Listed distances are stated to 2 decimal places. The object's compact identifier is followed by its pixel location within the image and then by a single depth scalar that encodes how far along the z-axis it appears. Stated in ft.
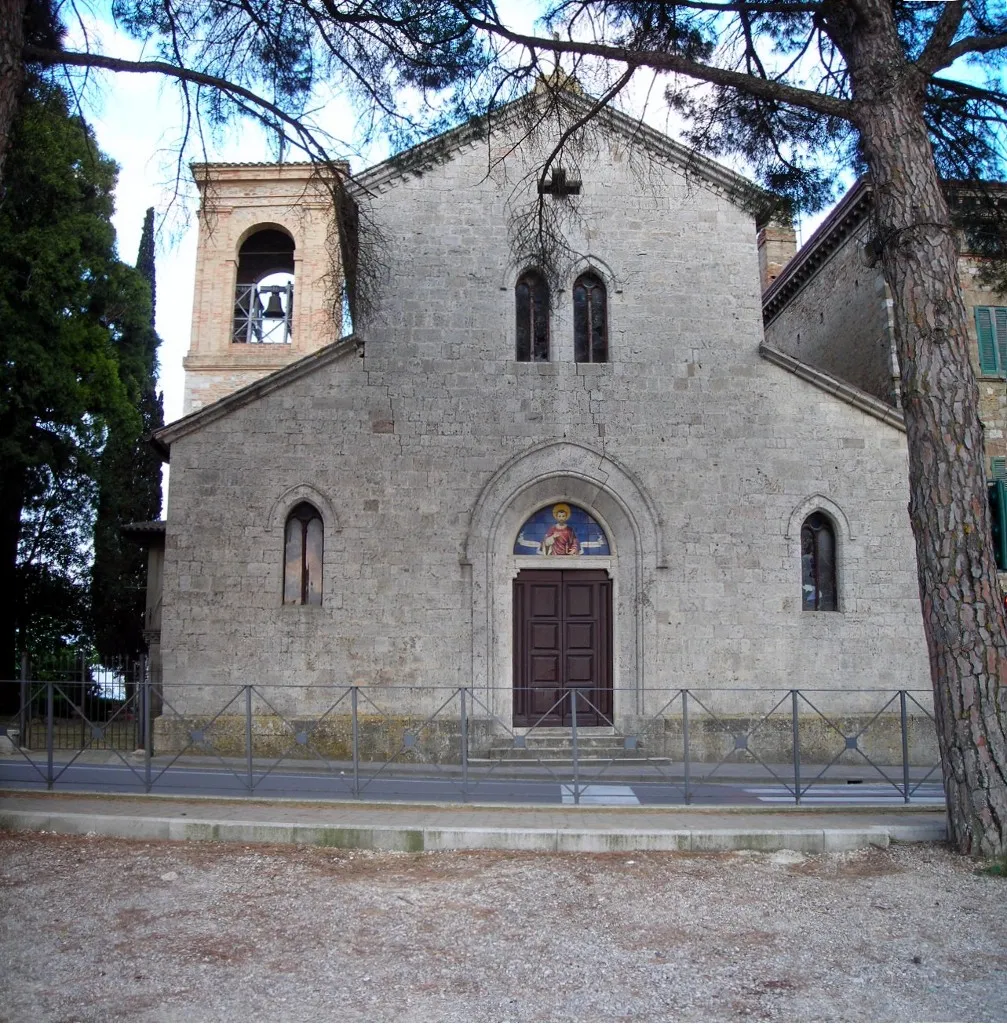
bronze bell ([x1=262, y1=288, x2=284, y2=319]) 64.13
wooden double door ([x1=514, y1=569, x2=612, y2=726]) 44.42
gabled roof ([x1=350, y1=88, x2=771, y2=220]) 42.90
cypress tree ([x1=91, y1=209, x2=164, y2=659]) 72.59
